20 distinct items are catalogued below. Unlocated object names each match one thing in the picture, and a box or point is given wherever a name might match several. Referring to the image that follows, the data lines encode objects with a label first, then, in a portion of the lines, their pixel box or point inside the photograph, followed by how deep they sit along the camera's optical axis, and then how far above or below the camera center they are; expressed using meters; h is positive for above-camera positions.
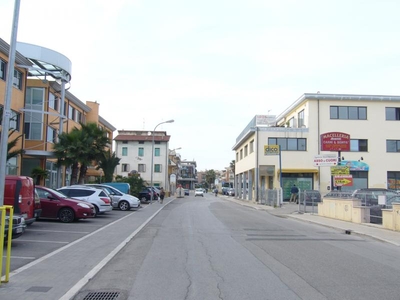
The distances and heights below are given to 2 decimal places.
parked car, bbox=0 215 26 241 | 10.53 -1.08
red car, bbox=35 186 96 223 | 18.73 -1.06
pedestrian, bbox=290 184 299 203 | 39.94 -0.49
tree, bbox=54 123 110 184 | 30.41 +2.79
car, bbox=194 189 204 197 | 81.76 -1.10
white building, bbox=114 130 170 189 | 74.00 +5.41
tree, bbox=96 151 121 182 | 39.41 +1.87
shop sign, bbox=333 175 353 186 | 26.42 +0.61
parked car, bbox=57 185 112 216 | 22.64 -0.53
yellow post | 7.05 -0.83
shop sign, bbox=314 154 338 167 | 28.17 +2.00
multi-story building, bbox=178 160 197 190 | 158.89 +6.08
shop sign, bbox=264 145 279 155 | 41.19 +3.87
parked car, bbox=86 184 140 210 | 29.16 -0.97
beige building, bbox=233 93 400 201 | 44.97 +5.22
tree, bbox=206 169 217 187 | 169.25 +4.26
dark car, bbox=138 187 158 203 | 44.29 -0.90
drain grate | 6.89 -1.83
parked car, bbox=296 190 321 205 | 29.19 -0.54
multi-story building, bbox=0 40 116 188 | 29.53 +6.39
